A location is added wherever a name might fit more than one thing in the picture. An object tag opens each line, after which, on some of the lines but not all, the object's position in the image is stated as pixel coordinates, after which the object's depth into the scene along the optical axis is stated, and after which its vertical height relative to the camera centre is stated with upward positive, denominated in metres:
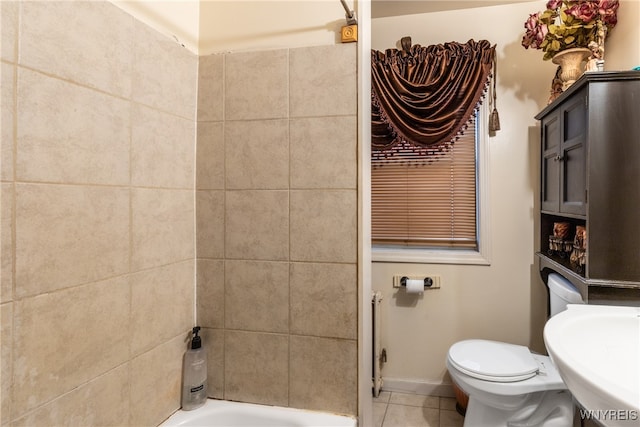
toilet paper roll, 2.27 -0.49
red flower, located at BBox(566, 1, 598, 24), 1.75 +0.94
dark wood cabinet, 1.40 +0.11
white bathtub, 1.16 -0.68
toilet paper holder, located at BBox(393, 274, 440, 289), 2.34 -0.47
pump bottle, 1.24 -0.58
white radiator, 2.27 -0.85
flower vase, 1.82 +0.74
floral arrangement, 1.74 +0.90
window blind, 2.37 +0.06
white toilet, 1.65 -0.81
